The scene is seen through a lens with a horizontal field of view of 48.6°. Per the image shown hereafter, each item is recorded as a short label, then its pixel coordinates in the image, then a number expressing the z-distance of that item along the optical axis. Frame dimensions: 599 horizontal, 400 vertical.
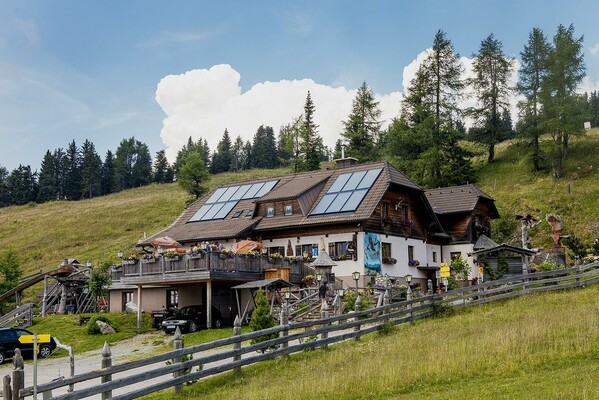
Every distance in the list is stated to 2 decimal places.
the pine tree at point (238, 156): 166.40
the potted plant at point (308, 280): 35.84
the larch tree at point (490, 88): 74.12
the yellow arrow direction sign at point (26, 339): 28.57
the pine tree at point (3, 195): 126.31
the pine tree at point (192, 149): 158.06
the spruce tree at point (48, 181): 131.38
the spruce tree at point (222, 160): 157.88
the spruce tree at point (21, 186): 127.38
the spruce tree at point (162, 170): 149.00
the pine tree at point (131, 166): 148.50
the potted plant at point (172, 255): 34.50
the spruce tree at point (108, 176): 143.68
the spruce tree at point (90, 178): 136.00
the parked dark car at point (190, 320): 32.94
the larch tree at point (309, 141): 79.62
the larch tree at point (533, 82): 68.88
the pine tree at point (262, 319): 21.45
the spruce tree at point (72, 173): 137.38
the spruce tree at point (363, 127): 75.12
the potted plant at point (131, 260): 36.41
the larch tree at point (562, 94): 65.94
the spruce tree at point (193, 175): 81.00
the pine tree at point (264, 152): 158.88
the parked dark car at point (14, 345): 29.12
